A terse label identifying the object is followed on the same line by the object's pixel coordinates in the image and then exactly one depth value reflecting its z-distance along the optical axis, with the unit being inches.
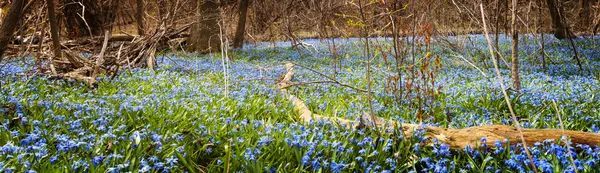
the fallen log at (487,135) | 118.3
